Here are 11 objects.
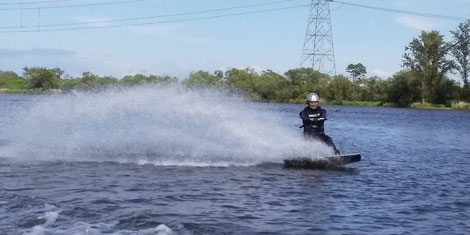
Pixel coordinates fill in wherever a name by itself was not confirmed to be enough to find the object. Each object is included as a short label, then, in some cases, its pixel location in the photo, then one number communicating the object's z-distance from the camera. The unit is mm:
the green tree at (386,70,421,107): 119625
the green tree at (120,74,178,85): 109031
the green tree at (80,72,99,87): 126619
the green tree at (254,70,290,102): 137050
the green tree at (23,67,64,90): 147500
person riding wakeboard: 20969
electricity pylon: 97062
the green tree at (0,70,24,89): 175125
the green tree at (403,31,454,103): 120188
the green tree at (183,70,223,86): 122488
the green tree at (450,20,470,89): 128375
